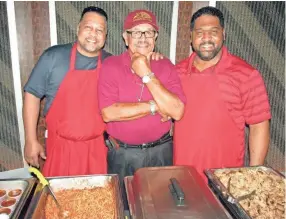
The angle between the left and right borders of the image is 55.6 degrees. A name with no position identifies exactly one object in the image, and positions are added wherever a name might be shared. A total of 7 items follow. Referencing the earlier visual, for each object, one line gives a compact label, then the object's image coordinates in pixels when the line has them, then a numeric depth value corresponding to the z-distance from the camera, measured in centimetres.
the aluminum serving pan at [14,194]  153
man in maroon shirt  241
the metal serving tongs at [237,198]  161
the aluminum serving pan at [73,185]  162
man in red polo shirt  253
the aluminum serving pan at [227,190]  153
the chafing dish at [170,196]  141
